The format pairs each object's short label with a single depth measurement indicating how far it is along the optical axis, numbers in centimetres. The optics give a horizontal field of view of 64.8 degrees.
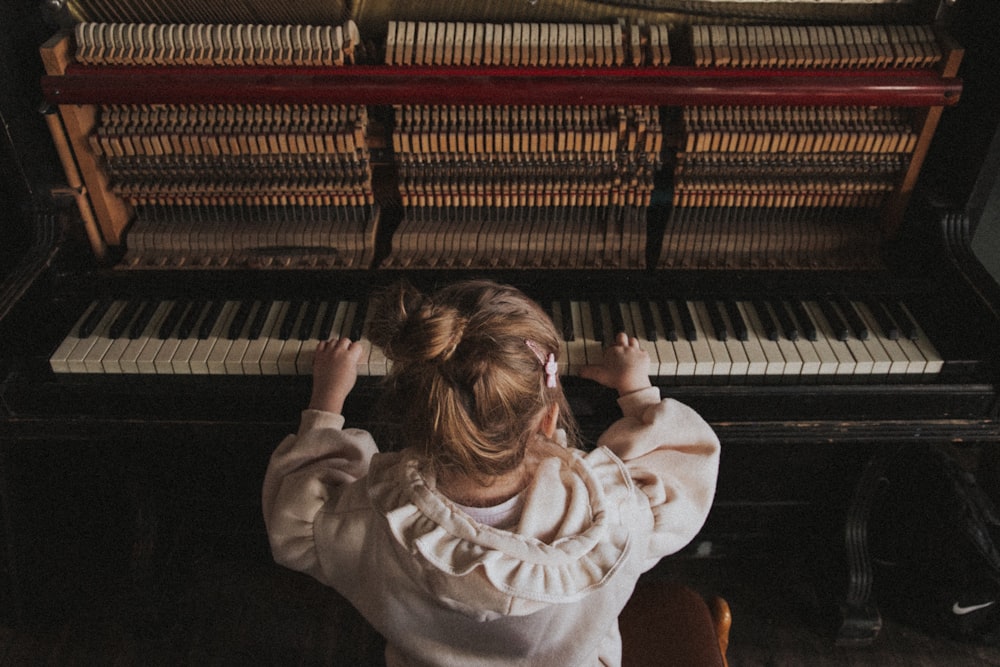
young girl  121
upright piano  186
